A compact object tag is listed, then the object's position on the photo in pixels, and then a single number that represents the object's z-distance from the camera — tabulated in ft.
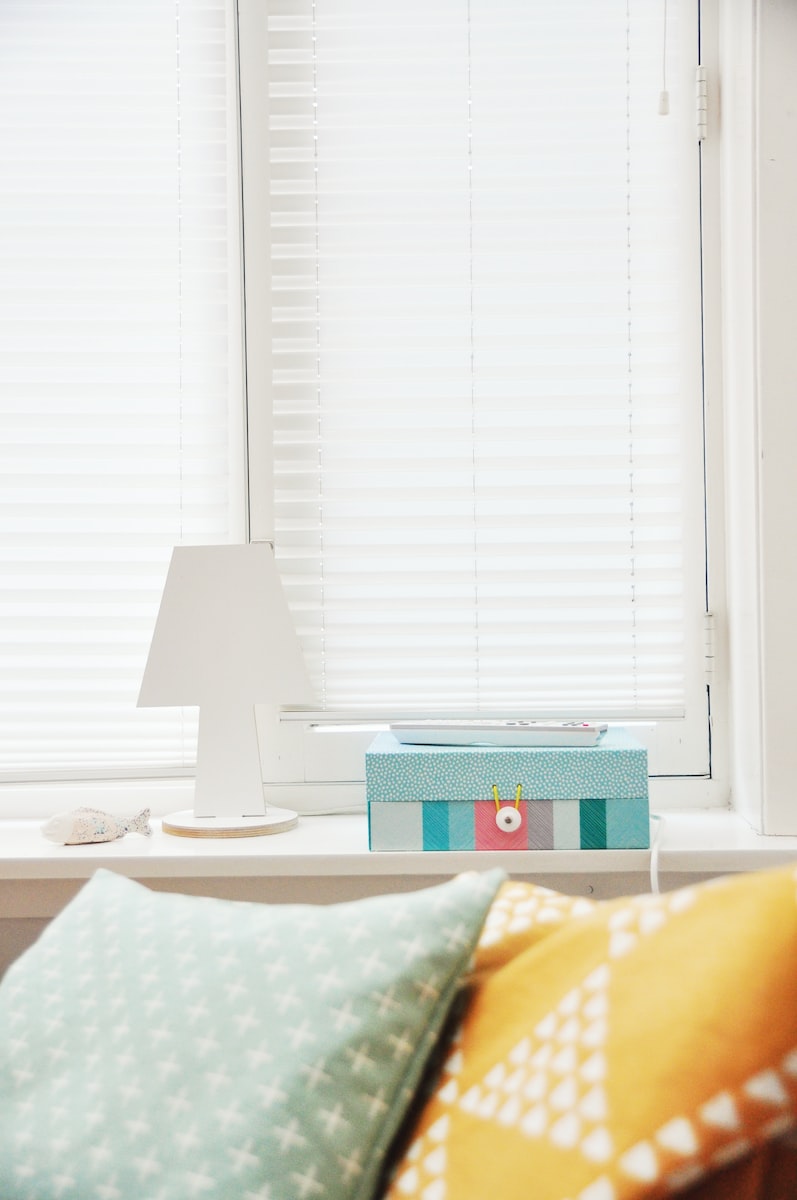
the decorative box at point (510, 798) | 4.45
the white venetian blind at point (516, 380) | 5.35
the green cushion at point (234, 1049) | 2.29
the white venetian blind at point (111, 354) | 5.51
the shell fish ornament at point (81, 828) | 4.70
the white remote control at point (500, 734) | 4.59
